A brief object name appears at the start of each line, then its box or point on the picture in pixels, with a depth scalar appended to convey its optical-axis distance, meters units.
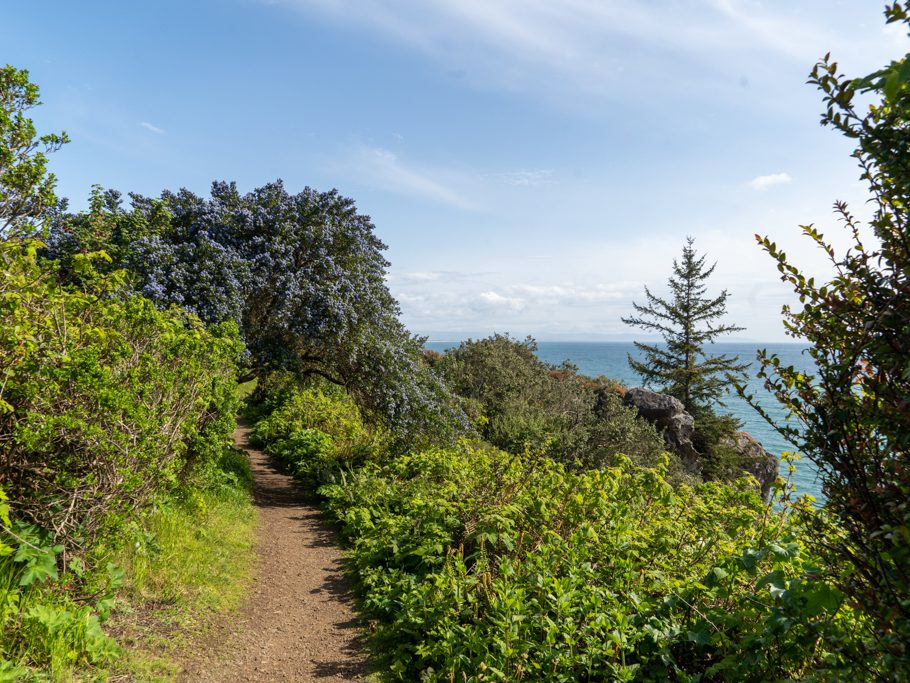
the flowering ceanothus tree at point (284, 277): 9.48
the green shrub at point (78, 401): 3.91
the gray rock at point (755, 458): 21.78
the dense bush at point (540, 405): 15.67
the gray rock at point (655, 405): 21.02
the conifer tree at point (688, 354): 24.47
